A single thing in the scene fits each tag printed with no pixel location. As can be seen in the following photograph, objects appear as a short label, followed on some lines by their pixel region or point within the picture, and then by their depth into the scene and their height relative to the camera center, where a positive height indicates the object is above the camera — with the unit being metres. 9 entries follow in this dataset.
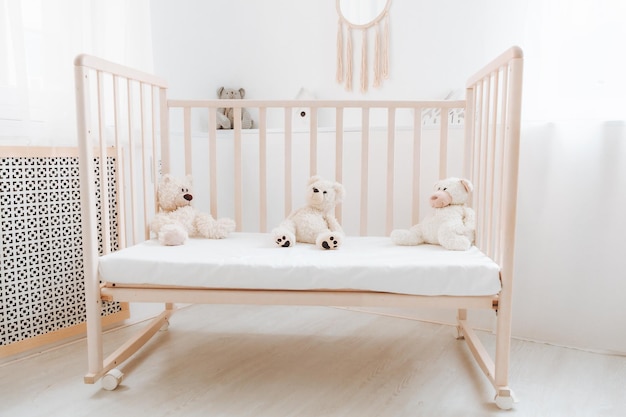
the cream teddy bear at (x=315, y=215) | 1.74 -0.22
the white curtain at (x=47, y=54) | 1.57 +0.32
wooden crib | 1.36 -0.17
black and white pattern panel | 1.64 -0.32
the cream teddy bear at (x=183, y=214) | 1.80 -0.22
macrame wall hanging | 2.32 +0.53
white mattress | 1.34 -0.32
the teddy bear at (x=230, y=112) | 2.54 +0.19
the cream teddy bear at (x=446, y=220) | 1.60 -0.22
